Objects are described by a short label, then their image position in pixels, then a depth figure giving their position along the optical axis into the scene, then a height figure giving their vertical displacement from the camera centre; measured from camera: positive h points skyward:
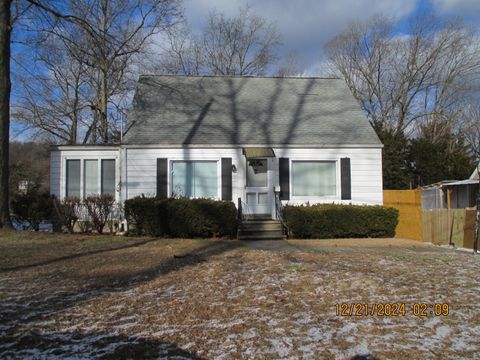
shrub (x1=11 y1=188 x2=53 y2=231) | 13.56 -0.19
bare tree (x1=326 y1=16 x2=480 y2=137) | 35.28 +9.46
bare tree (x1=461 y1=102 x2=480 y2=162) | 37.31 +6.13
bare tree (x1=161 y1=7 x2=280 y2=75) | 34.25 +11.35
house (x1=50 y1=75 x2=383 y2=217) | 14.83 +1.29
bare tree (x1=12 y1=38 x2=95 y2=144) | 28.56 +6.18
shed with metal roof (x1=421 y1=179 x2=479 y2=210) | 18.52 +0.18
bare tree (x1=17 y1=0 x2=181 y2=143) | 21.25 +7.36
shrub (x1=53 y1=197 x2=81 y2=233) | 12.92 -0.27
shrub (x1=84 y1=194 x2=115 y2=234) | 12.92 -0.19
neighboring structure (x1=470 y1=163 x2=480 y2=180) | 20.36 +1.13
